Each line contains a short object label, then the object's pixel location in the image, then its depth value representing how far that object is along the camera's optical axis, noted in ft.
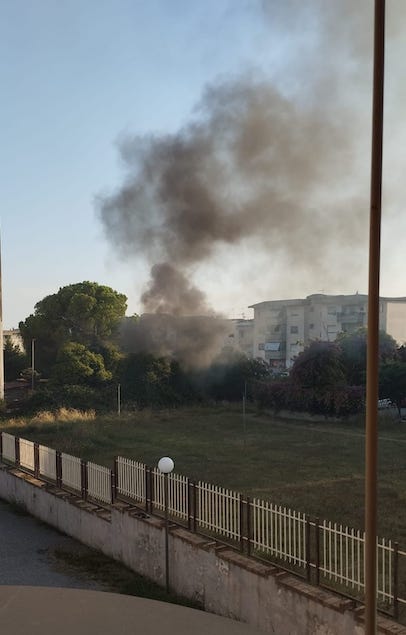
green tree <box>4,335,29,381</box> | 172.35
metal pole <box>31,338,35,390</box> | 153.18
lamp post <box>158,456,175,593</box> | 26.40
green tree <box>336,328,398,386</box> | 121.39
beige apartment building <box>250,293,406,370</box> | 268.00
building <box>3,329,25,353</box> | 201.63
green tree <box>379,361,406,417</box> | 110.11
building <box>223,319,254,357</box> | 291.28
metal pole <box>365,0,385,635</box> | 12.69
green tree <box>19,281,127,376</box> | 154.30
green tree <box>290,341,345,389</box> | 112.47
